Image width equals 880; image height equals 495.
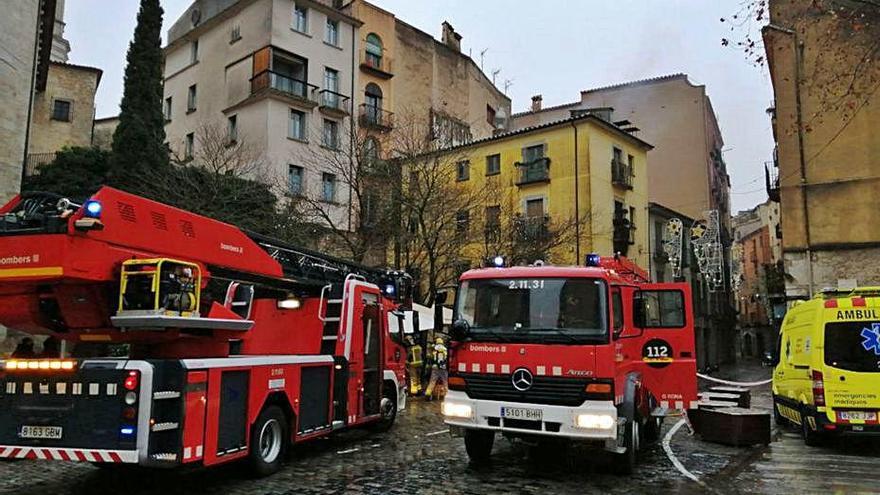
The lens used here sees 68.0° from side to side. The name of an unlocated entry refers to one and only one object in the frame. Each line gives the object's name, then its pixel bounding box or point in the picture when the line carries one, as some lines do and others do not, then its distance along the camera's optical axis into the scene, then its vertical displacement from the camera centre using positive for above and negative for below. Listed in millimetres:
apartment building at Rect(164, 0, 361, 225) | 30922 +12884
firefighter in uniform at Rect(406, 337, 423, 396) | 19312 -1086
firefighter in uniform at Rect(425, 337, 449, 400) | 18344 -1176
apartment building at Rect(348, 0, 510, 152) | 37219 +15948
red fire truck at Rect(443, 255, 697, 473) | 7902 -321
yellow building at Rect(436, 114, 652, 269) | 31047 +7819
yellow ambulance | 10078 -468
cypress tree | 23750 +8114
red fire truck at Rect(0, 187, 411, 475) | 6672 -126
